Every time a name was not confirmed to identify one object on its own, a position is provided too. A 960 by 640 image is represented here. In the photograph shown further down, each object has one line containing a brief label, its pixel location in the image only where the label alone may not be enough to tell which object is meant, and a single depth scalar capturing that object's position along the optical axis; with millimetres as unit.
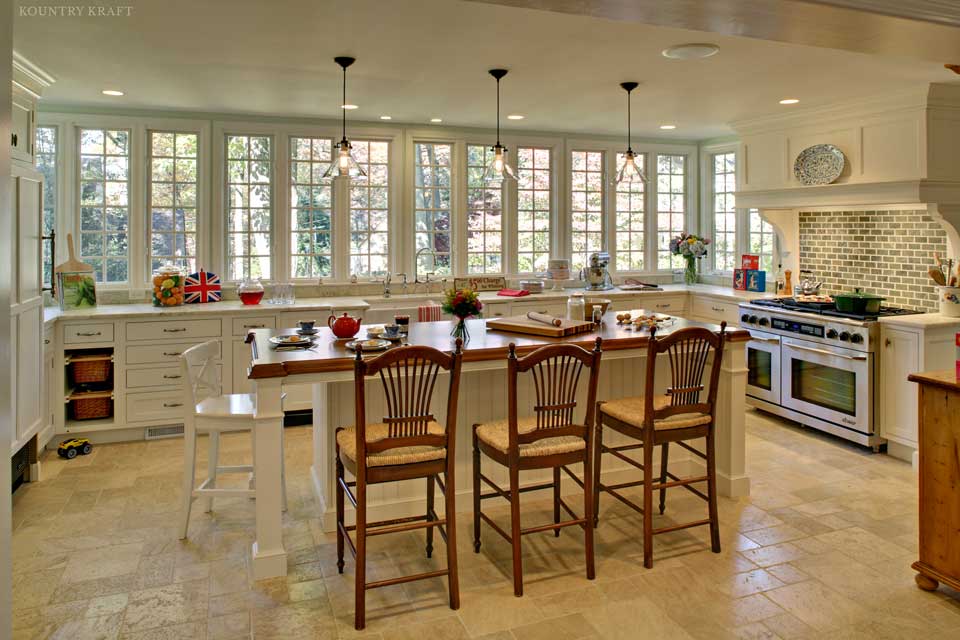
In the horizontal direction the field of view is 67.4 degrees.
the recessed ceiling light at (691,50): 3752
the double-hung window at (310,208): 6289
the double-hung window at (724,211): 7293
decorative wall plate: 5312
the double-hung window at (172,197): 5930
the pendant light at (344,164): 4301
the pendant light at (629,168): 4695
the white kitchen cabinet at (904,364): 4602
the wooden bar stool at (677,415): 3283
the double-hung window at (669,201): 7613
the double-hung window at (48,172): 5621
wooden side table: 2936
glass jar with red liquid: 5812
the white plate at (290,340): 3541
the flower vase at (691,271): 7539
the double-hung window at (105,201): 5766
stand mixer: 7086
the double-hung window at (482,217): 6848
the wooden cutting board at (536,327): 3730
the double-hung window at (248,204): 6129
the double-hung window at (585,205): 7254
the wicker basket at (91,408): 5250
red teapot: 3719
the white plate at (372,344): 3377
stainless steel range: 4875
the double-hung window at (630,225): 7465
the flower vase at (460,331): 3742
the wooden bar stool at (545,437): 2961
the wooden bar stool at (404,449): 2781
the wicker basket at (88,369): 5227
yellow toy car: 4922
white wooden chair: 3537
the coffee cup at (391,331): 3688
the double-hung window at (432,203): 6660
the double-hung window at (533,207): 7055
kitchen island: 3176
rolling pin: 3879
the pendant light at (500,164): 4605
